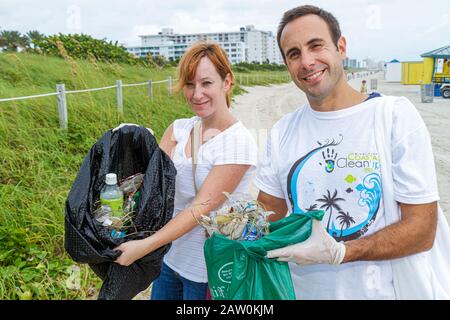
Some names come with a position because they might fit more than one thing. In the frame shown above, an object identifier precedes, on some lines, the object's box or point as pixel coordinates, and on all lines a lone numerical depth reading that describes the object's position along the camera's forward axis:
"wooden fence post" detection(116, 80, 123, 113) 8.18
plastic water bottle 1.59
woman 1.73
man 1.33
